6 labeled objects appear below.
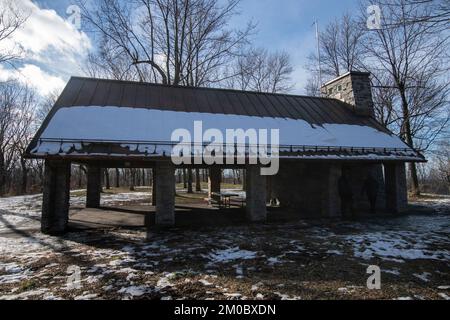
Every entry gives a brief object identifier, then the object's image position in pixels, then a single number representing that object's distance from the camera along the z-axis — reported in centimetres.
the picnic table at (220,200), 1560
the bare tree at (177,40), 2355
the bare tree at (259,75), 3044
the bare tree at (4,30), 1574
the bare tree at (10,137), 3200
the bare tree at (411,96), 2086
